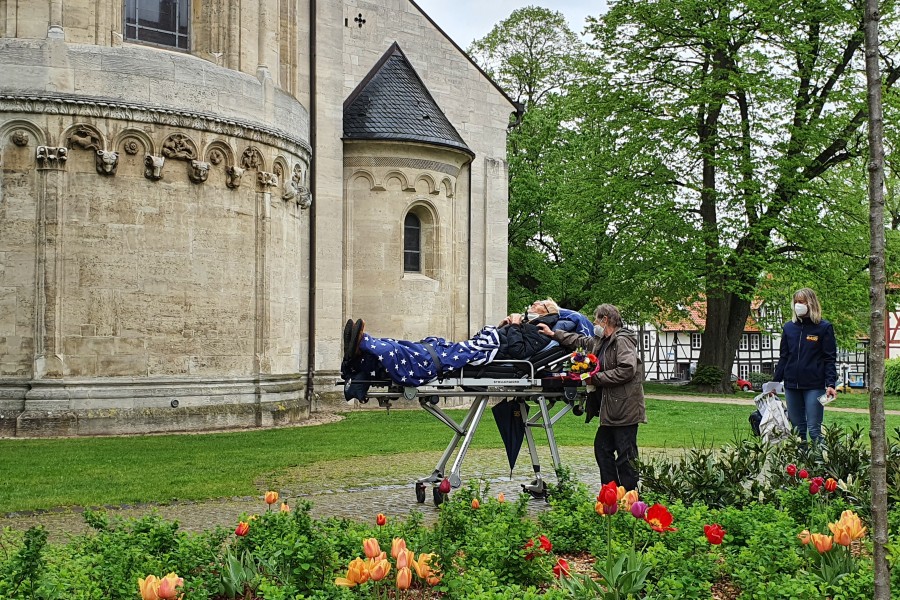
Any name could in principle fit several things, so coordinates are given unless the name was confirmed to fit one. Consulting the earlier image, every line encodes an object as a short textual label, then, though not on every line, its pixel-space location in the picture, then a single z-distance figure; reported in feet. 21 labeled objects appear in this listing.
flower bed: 14.73
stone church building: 53.62
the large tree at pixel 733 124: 97.14
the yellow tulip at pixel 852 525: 14.52
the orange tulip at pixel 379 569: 11.96
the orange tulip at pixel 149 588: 11.32
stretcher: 28.40
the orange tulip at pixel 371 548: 12.62
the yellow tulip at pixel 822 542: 14.12
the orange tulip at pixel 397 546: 12.73
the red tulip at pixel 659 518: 14.64
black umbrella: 31.68
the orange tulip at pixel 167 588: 11.34
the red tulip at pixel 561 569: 15.92
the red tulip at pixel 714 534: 14.62
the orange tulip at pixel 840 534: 14.32
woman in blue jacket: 33.24
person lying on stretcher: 27.37
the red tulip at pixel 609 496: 15.46
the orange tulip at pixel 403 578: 12.13
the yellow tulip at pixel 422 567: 12.84
